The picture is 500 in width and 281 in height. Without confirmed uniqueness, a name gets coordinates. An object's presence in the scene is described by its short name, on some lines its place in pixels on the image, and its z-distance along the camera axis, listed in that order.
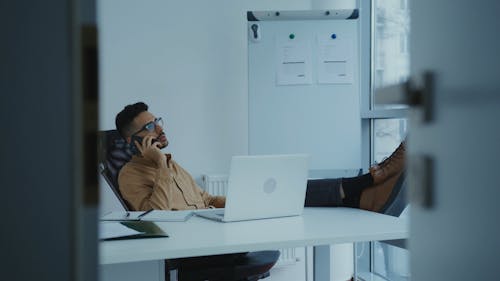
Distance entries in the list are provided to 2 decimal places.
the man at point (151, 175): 2.31
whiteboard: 3.17
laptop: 1.66
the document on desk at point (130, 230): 1.44
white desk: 1.32
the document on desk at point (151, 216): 1.77
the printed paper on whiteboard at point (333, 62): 3.17
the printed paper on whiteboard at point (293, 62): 3.17
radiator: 3.24
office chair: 1.87
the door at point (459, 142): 0.40
